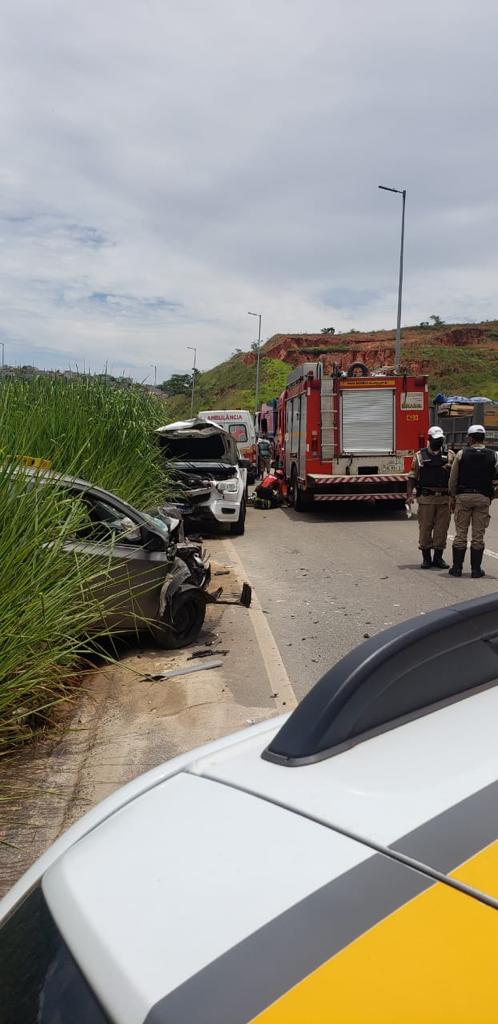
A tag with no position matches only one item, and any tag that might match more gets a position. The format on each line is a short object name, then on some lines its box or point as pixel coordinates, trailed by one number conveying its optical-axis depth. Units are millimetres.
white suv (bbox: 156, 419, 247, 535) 13812
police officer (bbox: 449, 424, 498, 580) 10195
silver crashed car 6219
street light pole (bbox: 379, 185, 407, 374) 30359
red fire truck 16281
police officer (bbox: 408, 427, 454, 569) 10797
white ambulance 22078
